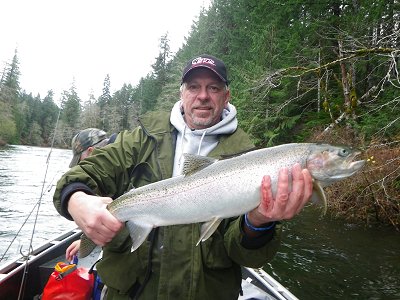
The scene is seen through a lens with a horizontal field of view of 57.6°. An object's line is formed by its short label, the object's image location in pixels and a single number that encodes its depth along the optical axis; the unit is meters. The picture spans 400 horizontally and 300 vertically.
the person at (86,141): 5.05
